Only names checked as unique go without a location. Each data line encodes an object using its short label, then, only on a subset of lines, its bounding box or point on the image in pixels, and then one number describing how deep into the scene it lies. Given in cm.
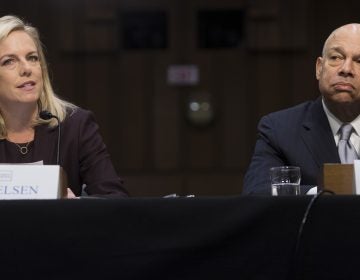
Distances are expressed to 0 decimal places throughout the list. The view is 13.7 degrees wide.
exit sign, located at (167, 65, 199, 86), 1109
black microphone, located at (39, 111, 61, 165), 553
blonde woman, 593
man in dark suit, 586
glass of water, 483
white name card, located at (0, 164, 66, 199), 439
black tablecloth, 392
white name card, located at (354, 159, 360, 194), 430
